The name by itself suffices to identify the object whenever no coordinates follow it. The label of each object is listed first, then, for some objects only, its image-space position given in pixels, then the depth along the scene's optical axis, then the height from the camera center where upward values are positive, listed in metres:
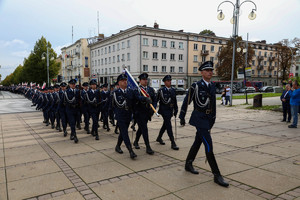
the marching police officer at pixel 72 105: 7.94 -0.71
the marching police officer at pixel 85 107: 9.02 -0.89
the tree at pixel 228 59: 52.91 +5.91
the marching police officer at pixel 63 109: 8.51 -0.92
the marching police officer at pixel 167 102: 6.68 -0.50
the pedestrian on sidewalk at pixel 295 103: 9.70 -0.70
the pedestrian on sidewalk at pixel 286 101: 10.79 -0.70
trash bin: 17.03 -1.10
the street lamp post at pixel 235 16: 19.16 +5.61
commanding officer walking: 4.27 -0.46
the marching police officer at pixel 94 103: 8.44 -0.68
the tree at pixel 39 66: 55.28 +4.09
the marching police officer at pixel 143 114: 6.13 -0.78
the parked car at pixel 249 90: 49.17 -0.94
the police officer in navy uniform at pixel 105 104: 9.87 -0.83
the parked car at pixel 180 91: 42.70 -1.11
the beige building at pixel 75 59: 74.44 +8.92
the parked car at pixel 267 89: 50.16 -0.71
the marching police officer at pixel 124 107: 5.87 -0.57
